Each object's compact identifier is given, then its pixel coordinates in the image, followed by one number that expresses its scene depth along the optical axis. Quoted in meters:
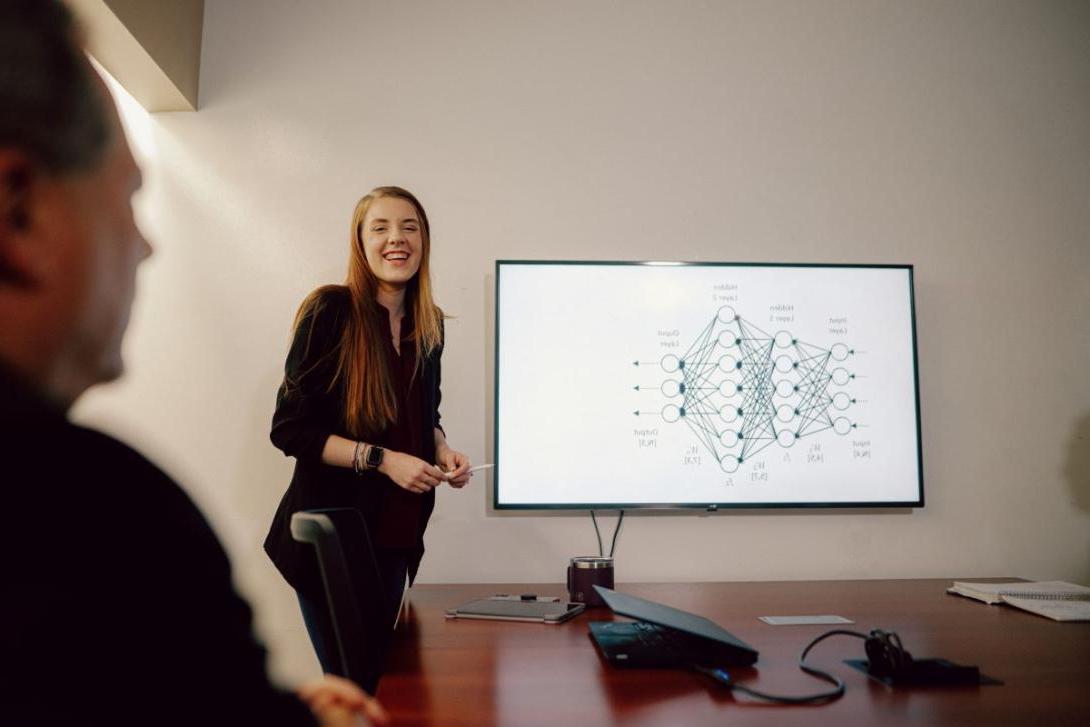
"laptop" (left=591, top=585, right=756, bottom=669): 1.10
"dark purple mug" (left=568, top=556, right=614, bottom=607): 1.59
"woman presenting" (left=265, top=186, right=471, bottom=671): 1.61
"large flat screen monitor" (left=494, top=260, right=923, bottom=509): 2.16
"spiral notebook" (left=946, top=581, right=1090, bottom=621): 1.50
